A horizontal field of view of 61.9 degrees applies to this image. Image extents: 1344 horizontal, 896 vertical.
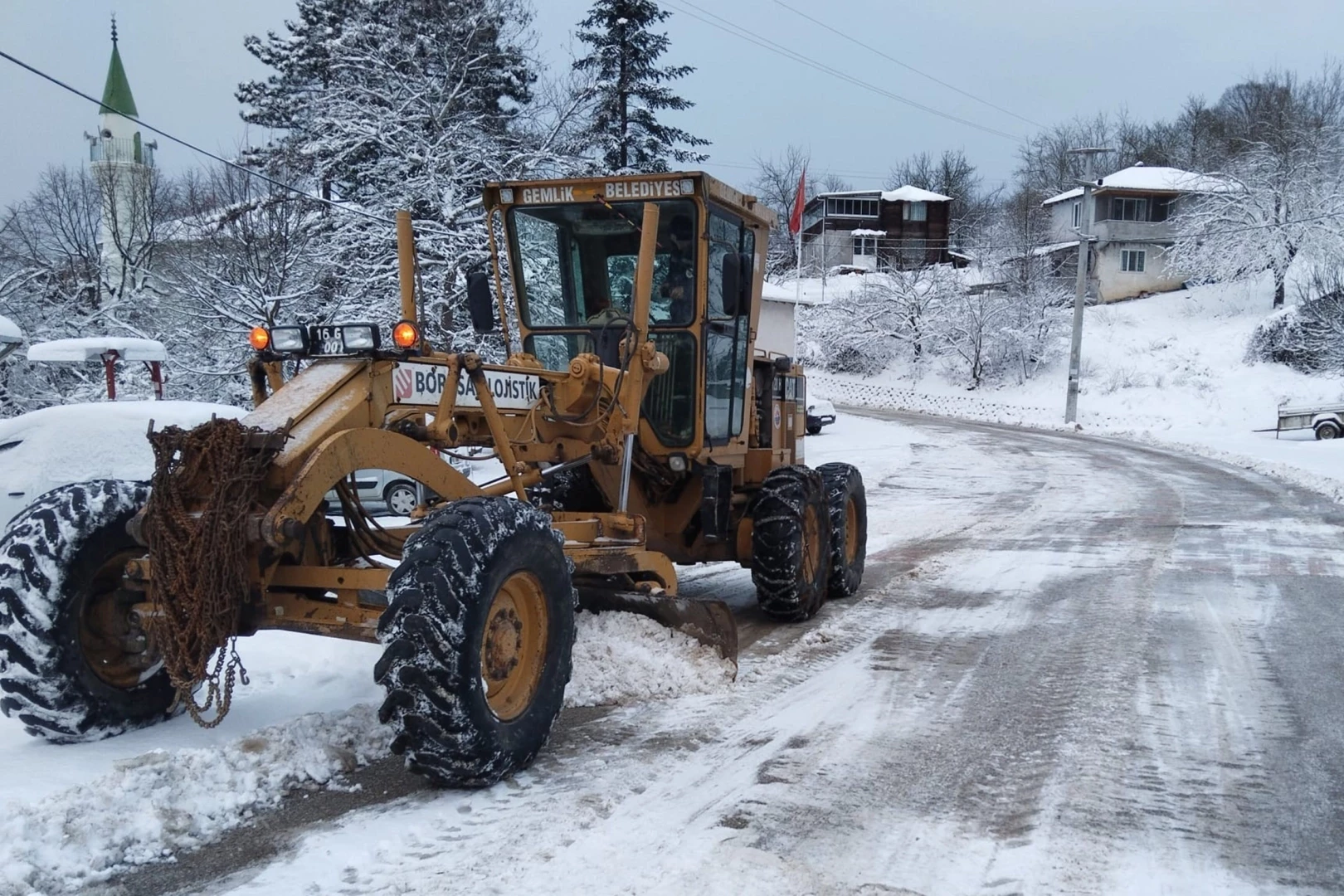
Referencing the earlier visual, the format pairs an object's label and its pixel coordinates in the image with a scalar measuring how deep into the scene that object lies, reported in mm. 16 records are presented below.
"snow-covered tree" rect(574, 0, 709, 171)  23734
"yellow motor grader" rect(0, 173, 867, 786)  4102
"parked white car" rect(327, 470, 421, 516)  13086
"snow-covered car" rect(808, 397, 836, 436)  30156
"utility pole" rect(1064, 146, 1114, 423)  32969
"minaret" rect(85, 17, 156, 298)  25781
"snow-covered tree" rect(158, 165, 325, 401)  18156
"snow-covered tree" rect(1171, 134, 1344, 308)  42094
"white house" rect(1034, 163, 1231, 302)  51656
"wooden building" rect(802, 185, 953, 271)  68812
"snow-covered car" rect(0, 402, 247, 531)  9321
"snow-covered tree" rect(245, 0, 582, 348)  18047
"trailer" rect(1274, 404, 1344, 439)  25891
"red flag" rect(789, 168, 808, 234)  46375
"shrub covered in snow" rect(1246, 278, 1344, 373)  35250
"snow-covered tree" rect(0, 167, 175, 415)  21188
